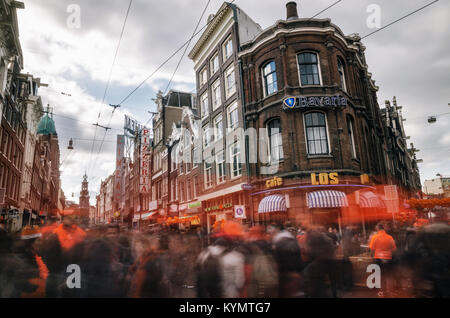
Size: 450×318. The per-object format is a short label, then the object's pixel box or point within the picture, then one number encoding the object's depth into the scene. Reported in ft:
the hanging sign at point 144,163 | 120.67
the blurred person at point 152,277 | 13.89
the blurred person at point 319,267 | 15.39
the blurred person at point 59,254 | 14.01
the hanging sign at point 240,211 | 50.00
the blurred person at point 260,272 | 13.65
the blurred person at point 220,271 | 12.05
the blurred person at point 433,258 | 15.88
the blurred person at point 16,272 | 13.96
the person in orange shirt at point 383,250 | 21.52
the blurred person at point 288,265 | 14.83
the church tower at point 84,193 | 352.12
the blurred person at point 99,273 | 13.48
